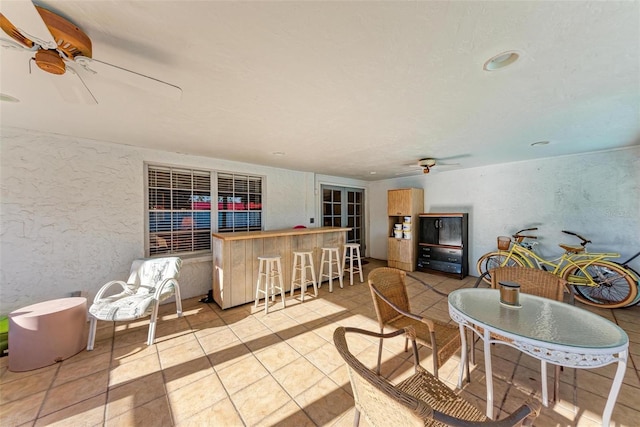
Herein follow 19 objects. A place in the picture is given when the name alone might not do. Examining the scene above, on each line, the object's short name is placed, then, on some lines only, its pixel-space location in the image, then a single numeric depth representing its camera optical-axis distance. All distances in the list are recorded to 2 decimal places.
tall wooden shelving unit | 5.42
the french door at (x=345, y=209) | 5.95
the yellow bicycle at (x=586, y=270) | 3.27
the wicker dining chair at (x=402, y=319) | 1.61
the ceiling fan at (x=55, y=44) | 1.05
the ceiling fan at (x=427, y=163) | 3.97
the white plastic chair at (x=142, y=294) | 2.34
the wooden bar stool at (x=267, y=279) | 3.28
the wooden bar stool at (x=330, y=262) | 4.15
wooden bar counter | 3.29
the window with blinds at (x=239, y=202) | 4.21
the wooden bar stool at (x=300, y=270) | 3.68
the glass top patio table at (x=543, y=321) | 1.22
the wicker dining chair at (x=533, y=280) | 1.99
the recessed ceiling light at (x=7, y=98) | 1.84
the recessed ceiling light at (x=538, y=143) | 3.08
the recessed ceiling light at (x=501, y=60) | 1.34
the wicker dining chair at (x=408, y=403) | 0.76
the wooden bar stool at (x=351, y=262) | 4.47
